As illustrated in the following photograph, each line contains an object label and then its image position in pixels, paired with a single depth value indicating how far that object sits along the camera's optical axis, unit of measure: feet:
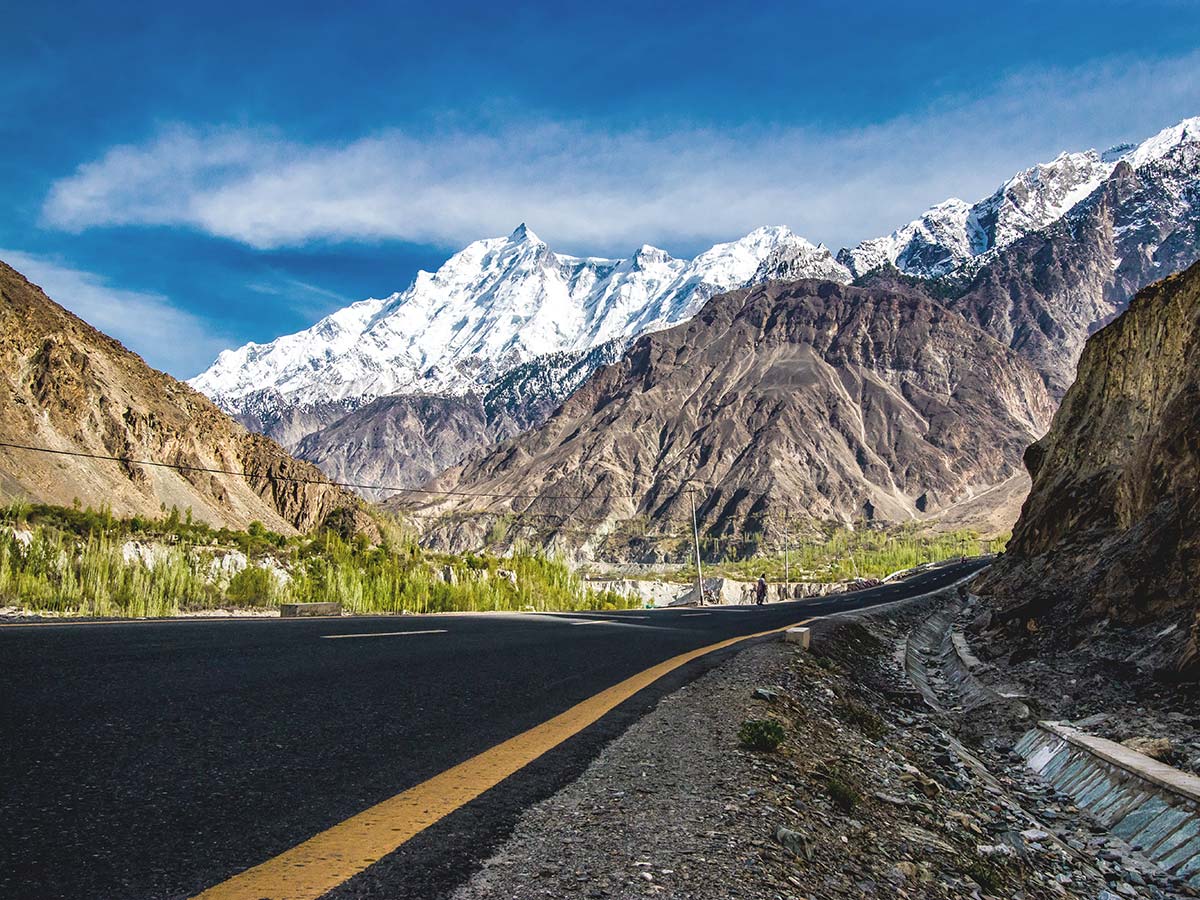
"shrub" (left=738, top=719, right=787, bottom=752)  16.12
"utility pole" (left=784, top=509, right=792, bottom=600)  220.02
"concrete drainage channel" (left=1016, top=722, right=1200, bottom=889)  17.24
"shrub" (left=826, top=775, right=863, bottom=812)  14.30
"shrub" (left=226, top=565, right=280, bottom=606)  53.62
